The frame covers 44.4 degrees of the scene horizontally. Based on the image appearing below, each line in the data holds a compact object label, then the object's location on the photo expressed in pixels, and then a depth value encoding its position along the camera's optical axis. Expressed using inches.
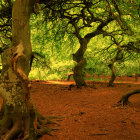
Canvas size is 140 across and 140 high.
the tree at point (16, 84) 177.0
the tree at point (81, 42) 509.6
